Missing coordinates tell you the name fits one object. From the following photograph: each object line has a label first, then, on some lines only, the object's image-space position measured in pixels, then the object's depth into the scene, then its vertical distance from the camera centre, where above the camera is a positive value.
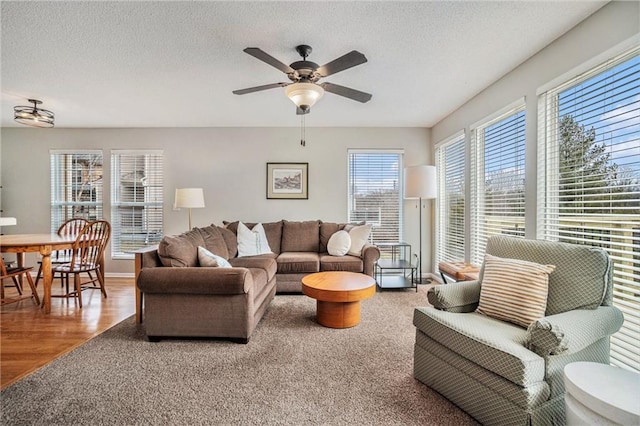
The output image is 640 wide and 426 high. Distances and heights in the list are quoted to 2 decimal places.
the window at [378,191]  5.11 +0.35
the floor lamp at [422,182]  4.24 +0.42
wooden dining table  3.29 -0.42
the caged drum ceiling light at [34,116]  3.39 +1.10
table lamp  4.29 +0.19
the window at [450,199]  4.11 +0.18
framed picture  5.05 +0.51
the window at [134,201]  5.09 +0.17
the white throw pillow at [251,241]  4.18 -0.44
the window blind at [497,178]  2.93 +0.37
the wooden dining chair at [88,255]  3.64 -0.57
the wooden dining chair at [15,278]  3.24 -0.81
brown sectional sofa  2.49 -0.72
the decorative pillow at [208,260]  2.75 -0.46
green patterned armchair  1.42 -0.69
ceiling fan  2.06 +1.05
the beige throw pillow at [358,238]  4.21 -0.38
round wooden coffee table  2.75 -0.79
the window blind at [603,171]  1.87 +0.30
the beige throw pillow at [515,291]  1.79 -0.50
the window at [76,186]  5.09 +0.42
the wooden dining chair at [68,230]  4.38 -0.30
